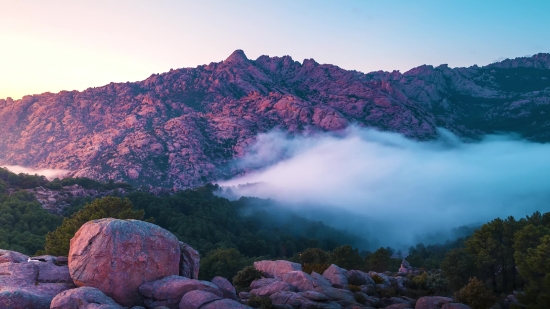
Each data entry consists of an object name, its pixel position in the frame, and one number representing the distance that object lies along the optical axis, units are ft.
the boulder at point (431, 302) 108.88
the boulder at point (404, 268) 213.87
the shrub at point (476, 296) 112.06
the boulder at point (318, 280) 111.06
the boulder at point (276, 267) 139.74
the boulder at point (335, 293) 103.09
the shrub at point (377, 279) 150.41
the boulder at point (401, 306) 109.46
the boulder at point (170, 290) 70.64
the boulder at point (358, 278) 134.41
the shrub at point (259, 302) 84.95
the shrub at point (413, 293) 143.13
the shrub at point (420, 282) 164.66
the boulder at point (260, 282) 118.77
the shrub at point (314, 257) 210.18
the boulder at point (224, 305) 66.74
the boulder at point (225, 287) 81.12
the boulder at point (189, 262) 85.08
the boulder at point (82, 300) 58.39
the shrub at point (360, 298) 108.58
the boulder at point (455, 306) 102.73
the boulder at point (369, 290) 124.45
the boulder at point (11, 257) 78.48
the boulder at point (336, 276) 124.45
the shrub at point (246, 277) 132.36
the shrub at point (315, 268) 158.81
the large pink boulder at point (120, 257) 71.72
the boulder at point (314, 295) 96.32
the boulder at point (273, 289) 103.91
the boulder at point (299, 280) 107.95
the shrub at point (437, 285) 158.10
